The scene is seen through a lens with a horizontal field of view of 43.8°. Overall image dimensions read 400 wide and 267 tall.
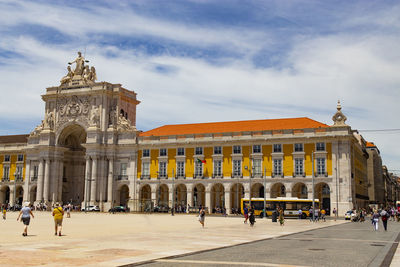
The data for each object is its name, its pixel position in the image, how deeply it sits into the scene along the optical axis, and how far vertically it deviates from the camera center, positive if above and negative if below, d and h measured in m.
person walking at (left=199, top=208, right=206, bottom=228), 36.41 -1.12
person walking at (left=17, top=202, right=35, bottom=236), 25.16 -0.74
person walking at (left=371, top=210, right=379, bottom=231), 35.92 -1.08
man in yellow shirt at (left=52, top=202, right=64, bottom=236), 25.73 -0.79
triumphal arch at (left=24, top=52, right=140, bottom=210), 86.38 +9.96
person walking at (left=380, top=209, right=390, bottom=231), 35.16 -0.98
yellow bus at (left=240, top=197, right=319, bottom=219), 62.38 -0.39
